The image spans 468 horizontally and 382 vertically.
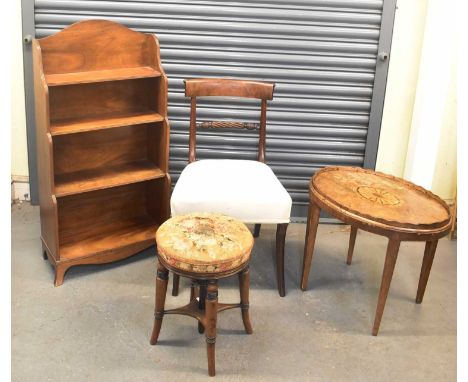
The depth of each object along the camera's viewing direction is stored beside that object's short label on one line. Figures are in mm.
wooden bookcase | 3201
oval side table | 2797
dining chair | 3023
